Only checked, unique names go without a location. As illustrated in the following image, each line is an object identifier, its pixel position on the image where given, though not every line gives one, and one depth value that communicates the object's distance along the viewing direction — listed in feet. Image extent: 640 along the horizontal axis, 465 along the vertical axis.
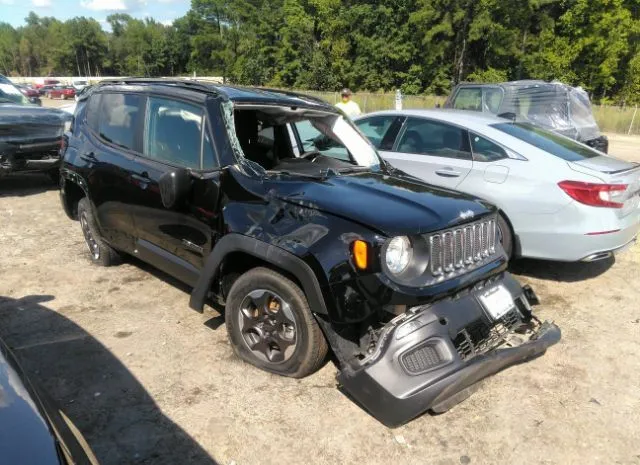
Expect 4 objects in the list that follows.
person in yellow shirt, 35.24
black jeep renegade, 9.21
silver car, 15.29
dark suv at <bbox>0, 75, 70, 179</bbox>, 25.89
